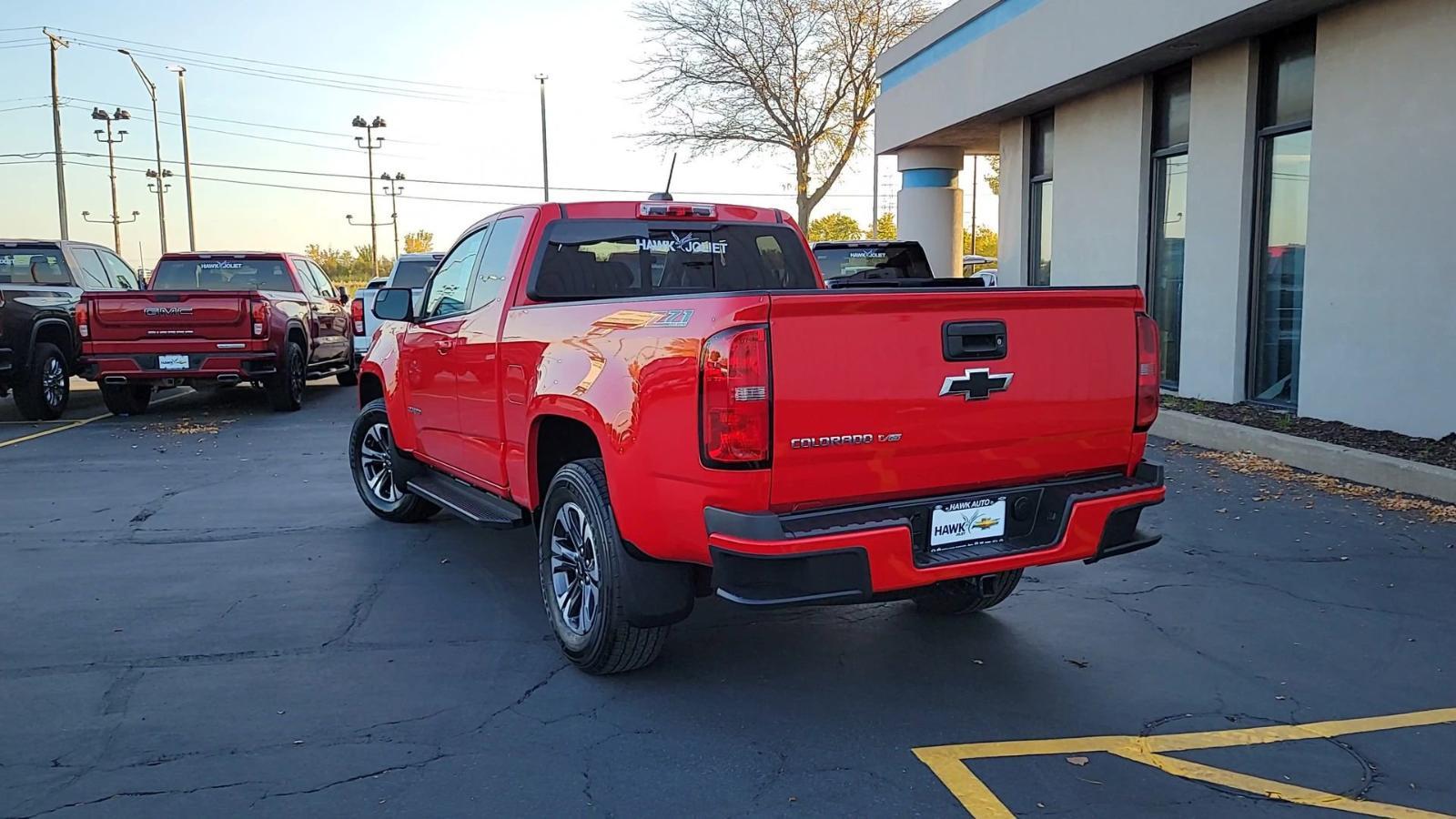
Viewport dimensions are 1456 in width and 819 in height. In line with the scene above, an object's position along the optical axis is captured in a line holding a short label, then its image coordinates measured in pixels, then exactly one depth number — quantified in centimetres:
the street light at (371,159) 7694
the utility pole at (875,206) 4087
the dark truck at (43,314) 1206
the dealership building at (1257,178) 898
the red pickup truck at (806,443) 362
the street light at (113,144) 5826
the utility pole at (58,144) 3422
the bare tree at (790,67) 3441
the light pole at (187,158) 4122
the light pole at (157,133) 3866
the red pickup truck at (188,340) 1199
